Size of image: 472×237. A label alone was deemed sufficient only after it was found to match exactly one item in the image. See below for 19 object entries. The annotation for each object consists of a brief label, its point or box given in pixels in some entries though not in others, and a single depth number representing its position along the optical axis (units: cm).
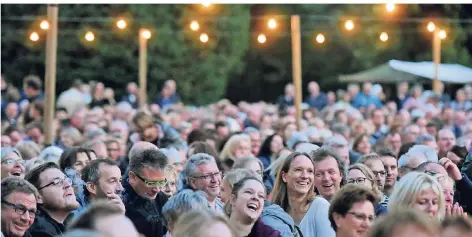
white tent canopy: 3312
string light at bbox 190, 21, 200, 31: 2727
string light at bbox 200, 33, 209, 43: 2971
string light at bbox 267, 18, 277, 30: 2478
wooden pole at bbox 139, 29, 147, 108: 2827
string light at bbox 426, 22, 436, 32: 2756
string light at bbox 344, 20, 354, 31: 2678
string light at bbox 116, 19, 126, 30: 2563
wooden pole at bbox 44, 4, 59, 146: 1792
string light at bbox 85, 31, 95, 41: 2839
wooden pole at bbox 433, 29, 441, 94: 2900
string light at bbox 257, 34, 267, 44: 2977
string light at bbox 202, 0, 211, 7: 1870
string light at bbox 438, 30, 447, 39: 3021
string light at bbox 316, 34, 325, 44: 2831
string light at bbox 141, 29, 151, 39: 2918
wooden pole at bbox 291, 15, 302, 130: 2259
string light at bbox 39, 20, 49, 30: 2373
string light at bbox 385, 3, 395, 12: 2162
